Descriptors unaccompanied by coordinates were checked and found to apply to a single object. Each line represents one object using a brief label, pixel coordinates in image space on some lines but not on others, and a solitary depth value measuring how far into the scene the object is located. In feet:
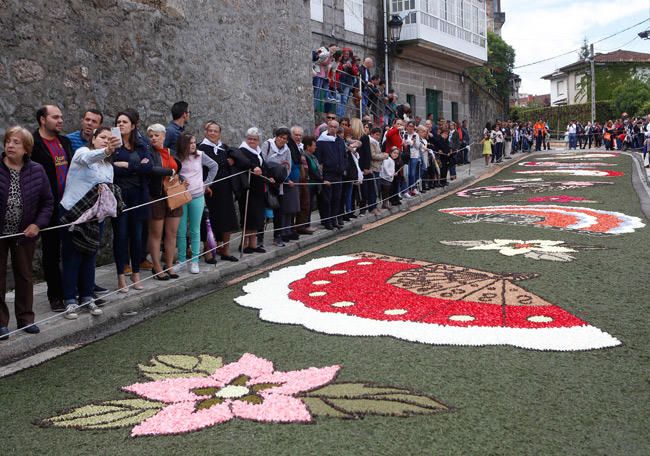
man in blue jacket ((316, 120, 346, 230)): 36.65
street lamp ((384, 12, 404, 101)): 75.36
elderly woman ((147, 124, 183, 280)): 24.06
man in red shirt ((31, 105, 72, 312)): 20.47
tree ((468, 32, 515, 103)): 136.26
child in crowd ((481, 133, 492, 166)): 80.23
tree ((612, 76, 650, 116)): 151.94
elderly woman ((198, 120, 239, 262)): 28.53
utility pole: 155.83
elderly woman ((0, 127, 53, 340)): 18.21
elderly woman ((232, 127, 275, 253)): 30.27
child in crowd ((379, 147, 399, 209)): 43.47
